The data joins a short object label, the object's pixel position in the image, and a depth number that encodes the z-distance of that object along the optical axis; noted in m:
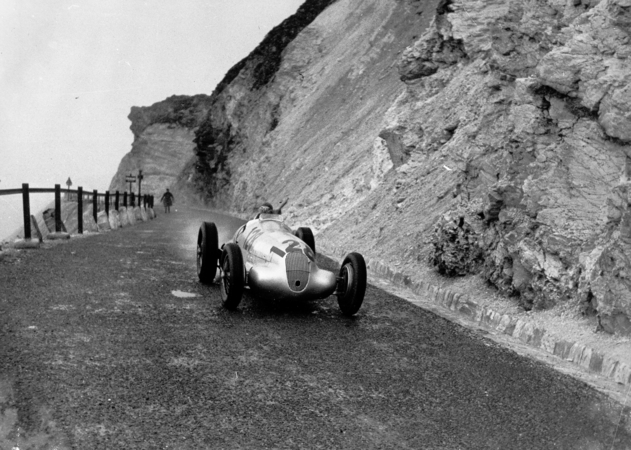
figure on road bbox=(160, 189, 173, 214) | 44.12
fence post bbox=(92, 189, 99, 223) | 19.86
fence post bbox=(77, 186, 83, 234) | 17.27
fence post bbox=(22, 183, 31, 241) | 12.90
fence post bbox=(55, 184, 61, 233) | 15.49
